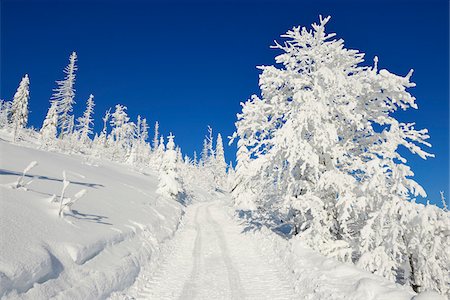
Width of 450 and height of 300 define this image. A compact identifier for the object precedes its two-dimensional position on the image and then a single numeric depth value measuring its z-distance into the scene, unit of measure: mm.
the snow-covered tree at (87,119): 75500
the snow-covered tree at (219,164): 98062
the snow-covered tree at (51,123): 65312
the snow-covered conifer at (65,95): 58594
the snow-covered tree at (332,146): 12219
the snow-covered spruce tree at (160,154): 73862
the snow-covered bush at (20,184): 12484
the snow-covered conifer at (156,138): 123125
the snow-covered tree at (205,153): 115850
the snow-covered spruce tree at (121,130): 90750
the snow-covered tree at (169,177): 41906
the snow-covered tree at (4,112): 82538
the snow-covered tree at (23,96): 66375
